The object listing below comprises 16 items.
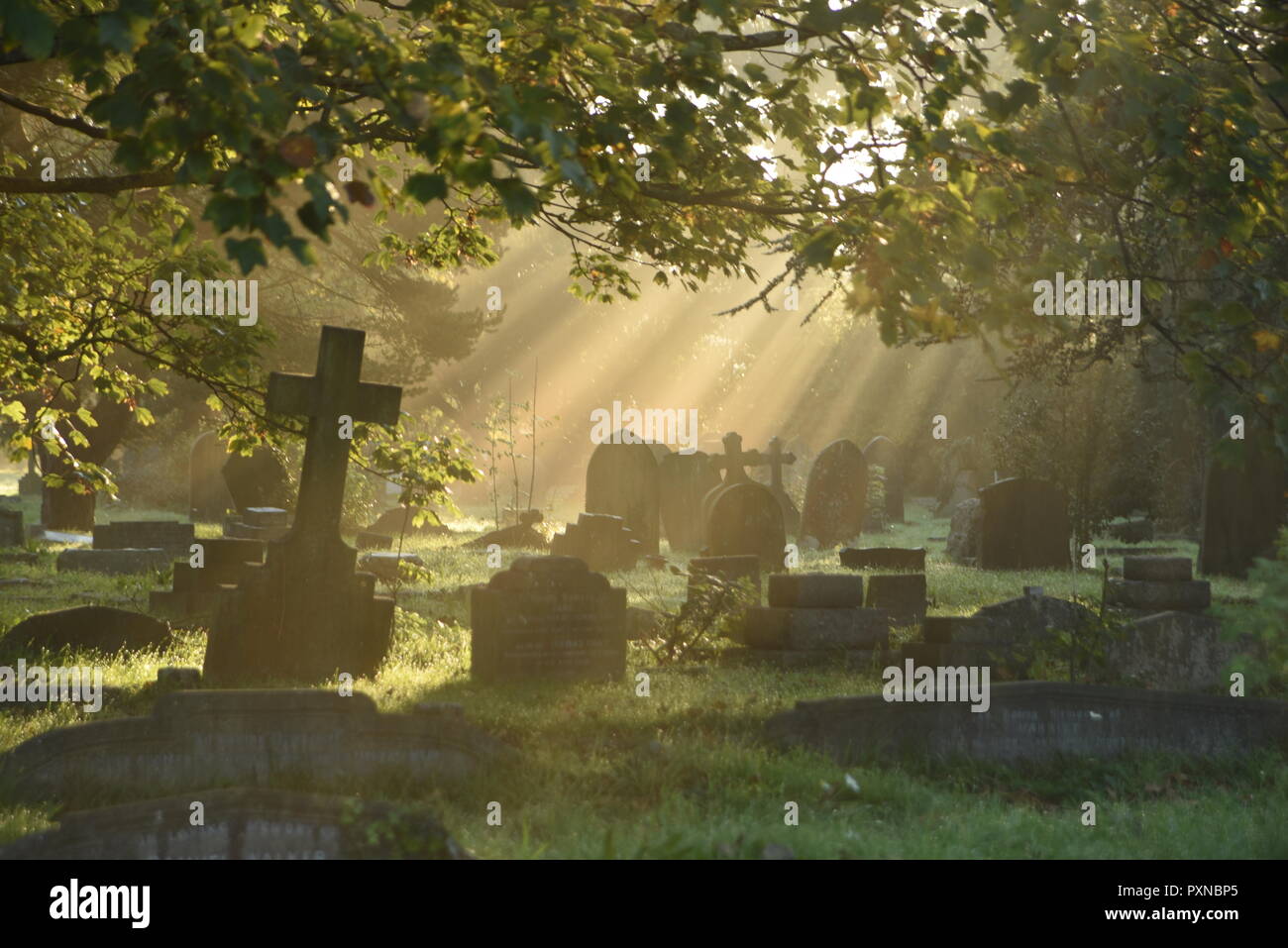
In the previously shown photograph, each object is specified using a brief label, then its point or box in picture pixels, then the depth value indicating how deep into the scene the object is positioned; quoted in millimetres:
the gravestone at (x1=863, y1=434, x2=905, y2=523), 34312
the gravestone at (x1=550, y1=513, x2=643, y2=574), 18641
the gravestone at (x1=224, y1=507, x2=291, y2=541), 19266
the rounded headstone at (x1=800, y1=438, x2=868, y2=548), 24891
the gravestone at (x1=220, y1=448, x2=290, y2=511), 22016
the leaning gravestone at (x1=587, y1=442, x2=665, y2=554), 20859
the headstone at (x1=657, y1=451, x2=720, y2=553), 24703
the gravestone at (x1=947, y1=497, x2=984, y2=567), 21531
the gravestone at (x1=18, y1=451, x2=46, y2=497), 39397
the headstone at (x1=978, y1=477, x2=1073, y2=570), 20109
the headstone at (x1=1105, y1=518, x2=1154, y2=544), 27219
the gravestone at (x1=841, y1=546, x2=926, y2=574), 17953
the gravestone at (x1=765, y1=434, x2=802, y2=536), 25578
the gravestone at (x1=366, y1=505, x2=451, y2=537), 25109
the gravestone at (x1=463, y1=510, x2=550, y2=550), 23344
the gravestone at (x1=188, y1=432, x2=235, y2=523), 26234
